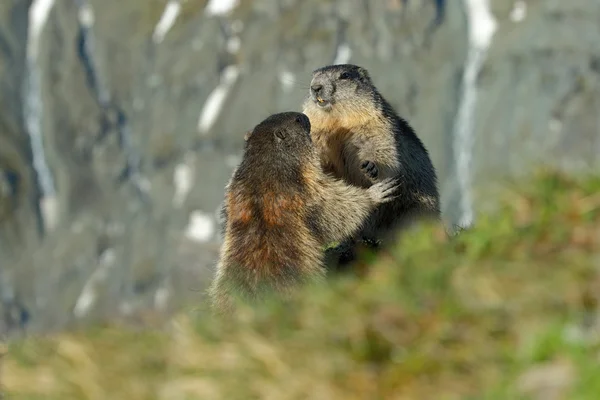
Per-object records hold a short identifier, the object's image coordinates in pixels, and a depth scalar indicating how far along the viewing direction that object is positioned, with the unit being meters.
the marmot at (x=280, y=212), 17.02
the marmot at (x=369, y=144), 24.53
